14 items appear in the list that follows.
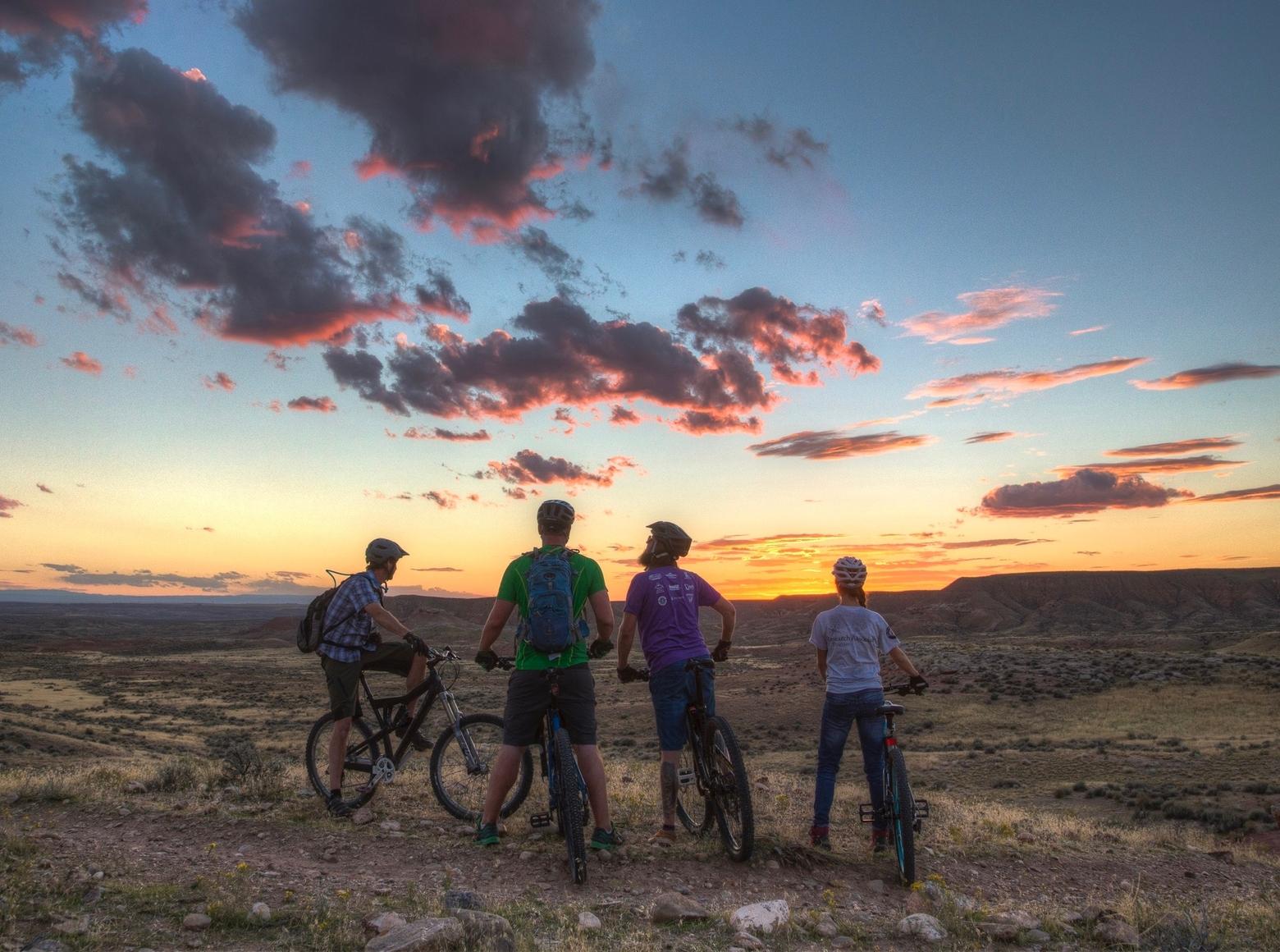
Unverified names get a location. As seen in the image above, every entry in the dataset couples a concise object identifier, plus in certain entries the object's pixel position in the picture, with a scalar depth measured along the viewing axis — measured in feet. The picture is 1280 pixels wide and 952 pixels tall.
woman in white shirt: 21.62
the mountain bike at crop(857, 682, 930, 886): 19.67
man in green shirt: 18.98
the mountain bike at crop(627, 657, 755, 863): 19.74
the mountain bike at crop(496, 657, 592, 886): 18.28
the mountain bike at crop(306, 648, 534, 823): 23.16
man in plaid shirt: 23.50
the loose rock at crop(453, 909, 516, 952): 14.15
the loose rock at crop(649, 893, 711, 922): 16.12
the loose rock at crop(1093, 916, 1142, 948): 16.07
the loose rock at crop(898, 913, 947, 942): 15.88
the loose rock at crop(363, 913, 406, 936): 15.01
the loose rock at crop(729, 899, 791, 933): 15.85
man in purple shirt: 21.24
